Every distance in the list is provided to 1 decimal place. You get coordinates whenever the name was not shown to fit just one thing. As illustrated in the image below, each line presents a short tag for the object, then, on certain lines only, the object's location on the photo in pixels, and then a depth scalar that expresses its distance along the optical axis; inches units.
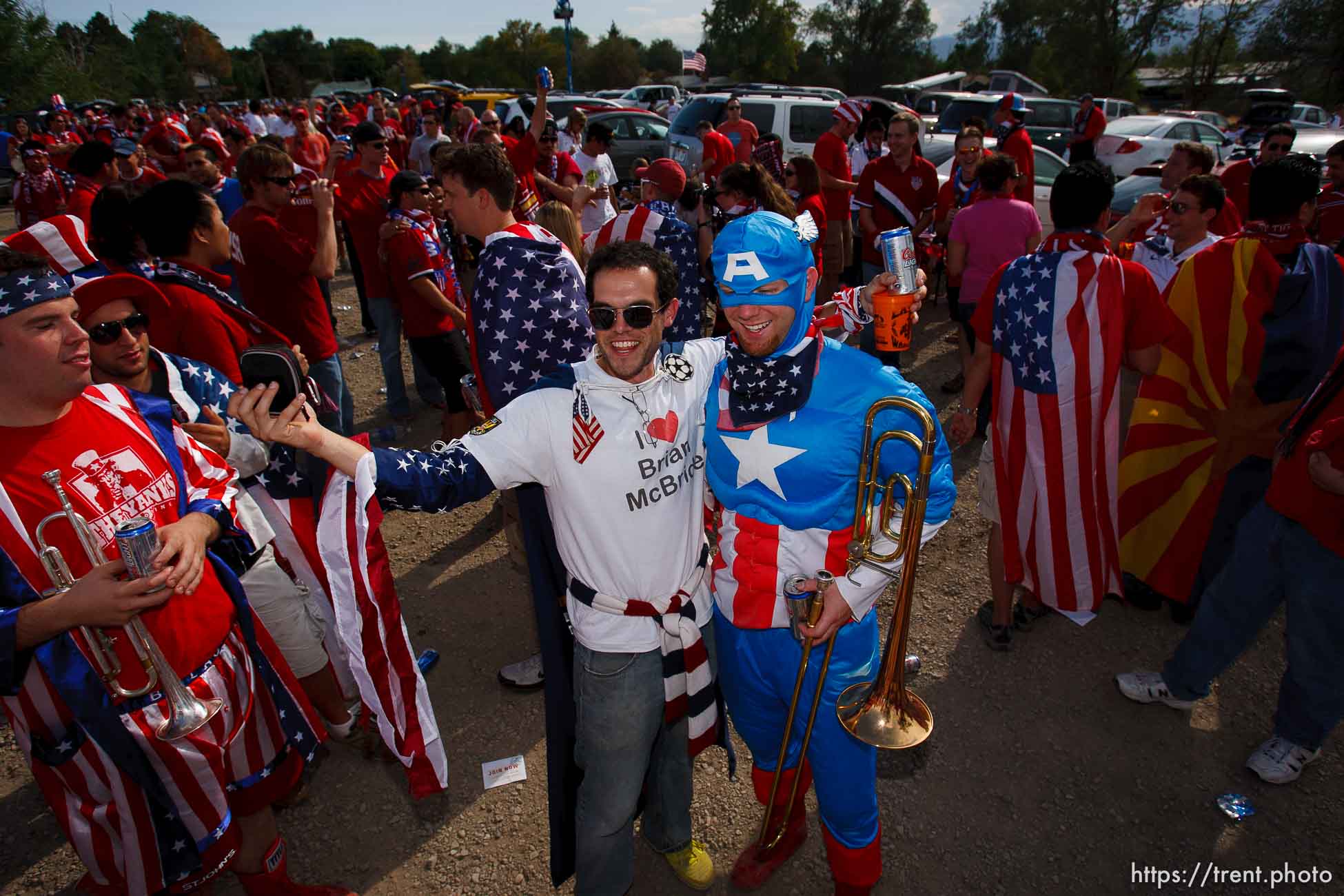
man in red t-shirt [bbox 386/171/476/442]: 213.5
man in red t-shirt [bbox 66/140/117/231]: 268.5
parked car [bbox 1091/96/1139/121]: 957.8
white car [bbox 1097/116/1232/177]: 562.6
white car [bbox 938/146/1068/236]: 419.8
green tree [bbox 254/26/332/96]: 2491.4
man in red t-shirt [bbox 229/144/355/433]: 184.7
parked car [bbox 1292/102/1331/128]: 865.2
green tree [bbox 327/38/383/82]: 2463.1
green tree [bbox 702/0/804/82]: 1974.7
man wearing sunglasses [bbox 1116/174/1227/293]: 170.1
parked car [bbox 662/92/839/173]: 545.0
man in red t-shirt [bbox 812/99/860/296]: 315.6
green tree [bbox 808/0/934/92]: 1909.4
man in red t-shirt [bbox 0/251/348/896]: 77.4
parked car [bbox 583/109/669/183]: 629.9
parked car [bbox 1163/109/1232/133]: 875.1
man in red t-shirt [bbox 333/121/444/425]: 256.4
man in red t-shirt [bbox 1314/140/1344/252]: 222.8
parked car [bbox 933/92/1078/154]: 618.2
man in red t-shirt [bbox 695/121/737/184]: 365.1
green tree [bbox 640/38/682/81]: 2842.0
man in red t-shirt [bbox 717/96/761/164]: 405.1
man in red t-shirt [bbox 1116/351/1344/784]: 108.8
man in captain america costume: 83.8
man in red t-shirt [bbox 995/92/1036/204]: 299.3
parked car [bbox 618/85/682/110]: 1055.0
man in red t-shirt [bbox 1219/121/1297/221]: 272.2
